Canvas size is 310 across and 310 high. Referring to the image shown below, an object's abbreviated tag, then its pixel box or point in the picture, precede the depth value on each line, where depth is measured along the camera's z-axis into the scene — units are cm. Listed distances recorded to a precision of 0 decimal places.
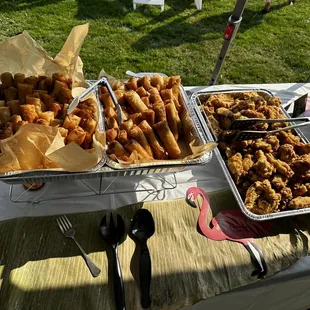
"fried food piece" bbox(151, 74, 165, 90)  128
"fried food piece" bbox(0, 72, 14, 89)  113
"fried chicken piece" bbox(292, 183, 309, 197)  103
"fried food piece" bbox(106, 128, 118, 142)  104
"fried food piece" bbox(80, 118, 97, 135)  103
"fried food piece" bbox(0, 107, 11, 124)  103
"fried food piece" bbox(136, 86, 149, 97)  122
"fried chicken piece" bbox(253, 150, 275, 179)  104
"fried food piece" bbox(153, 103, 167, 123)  113
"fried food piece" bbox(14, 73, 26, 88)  115
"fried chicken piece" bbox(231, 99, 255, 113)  125
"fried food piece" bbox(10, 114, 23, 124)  100
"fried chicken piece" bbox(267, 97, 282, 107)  132
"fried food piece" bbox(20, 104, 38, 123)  102
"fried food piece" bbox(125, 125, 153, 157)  104
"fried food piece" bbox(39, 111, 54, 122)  104
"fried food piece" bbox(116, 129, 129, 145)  104
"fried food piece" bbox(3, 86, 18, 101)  111
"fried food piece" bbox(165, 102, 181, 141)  114
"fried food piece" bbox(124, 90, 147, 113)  115
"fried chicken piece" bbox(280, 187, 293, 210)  101
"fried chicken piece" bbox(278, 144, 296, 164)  110
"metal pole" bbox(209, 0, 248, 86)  146
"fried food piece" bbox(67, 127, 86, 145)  98
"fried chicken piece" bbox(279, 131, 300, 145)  117
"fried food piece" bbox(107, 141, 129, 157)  100
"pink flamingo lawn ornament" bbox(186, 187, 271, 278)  94
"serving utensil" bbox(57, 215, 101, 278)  86
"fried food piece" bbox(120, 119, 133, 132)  107
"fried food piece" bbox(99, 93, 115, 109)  116
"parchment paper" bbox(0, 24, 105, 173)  89
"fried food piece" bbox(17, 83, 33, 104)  112
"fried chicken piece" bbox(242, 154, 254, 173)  108
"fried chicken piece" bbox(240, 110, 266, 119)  120
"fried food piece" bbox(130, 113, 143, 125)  112
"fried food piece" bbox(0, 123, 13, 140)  96
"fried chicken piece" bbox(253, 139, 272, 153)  113
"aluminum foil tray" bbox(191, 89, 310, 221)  98
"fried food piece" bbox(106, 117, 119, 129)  108
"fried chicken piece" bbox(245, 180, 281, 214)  99
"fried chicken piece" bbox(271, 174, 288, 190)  103
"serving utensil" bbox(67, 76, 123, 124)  99
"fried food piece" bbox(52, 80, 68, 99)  114
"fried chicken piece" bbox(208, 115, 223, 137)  120
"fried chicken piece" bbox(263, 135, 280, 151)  115
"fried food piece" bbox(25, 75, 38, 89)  115
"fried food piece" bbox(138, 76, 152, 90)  126
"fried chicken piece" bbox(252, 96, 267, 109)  129
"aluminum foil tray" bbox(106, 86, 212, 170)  96
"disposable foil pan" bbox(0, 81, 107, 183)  87
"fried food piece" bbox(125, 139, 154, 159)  101
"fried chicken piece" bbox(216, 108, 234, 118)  122
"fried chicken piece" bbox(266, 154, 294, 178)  105
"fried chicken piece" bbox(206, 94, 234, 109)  131
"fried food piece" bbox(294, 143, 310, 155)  113
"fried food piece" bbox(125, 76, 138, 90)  125
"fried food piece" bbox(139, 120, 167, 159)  105
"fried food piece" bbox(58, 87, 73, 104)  112
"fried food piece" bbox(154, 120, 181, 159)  106
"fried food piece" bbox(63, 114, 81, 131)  102
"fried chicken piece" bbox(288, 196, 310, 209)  100
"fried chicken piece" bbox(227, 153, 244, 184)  107
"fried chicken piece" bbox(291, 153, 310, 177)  106
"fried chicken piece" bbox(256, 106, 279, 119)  123
